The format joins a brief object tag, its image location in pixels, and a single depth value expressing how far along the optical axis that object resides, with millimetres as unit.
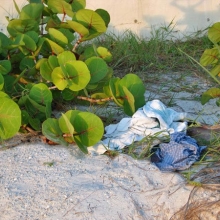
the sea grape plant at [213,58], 2434
